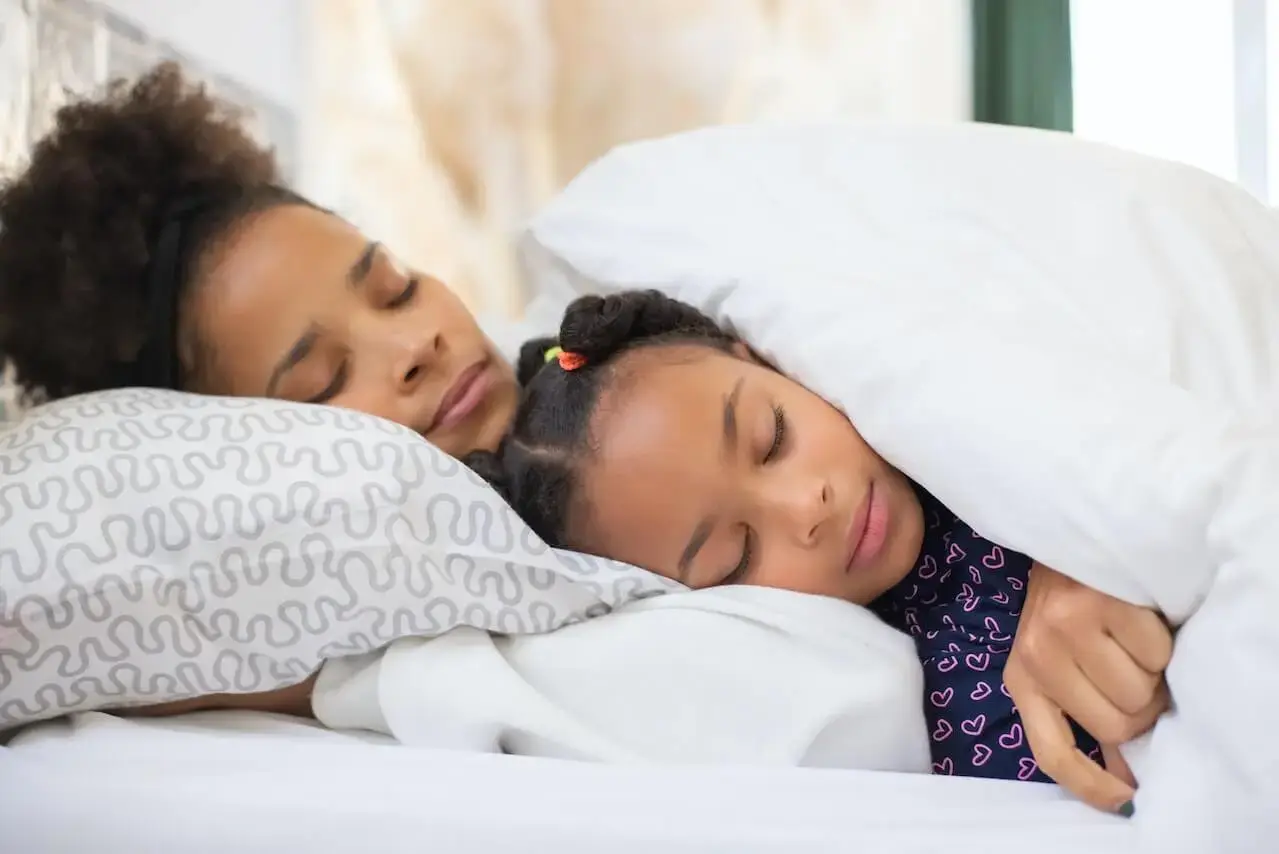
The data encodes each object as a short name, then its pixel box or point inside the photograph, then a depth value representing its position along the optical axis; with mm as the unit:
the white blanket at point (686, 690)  660
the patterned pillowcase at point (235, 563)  699
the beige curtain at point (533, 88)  1481
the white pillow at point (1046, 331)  520
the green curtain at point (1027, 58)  1673
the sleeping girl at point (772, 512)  736
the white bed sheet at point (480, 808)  543
